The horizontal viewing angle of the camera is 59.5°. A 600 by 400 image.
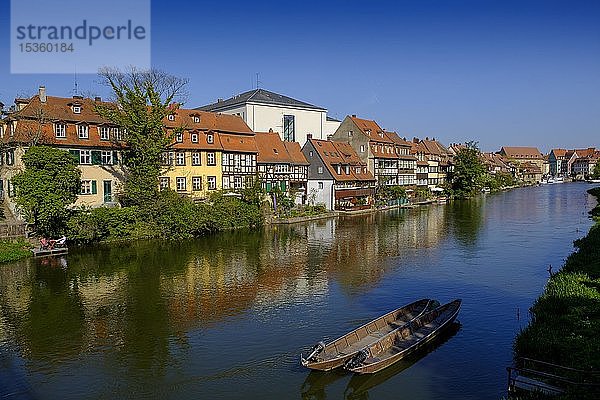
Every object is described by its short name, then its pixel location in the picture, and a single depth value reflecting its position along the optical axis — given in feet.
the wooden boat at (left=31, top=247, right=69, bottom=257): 88.22
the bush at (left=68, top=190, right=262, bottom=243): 99.91
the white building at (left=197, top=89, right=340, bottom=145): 180.45
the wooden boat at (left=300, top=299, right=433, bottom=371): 41.16
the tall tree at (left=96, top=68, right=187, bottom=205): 110.22
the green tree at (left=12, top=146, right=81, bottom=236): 89.35
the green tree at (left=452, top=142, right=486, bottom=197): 245.65
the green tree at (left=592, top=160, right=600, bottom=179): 386.40
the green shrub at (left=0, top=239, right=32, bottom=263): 84.64
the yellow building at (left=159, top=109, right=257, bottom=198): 126.21
